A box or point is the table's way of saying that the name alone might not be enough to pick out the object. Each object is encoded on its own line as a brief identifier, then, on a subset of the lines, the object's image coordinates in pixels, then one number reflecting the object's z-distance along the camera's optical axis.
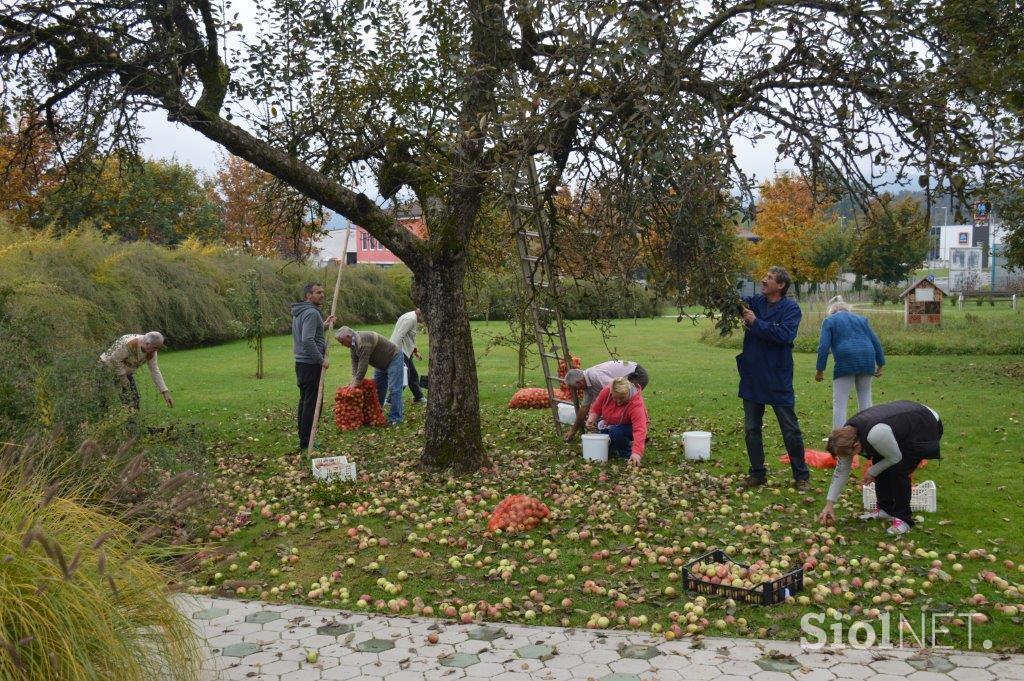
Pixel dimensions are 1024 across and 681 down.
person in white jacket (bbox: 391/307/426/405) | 12.66
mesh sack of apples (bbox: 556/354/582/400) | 12.10
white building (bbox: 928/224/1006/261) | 75.44
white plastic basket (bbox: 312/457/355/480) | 8.16
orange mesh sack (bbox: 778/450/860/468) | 8.66
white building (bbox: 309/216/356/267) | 57.80
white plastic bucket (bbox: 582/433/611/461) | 8.79
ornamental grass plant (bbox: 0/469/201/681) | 3.11
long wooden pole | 9.58
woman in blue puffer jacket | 8.66
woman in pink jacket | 8.54
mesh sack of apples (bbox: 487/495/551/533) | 6.68
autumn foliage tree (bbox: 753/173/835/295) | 38.69
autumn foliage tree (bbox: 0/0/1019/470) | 6.06
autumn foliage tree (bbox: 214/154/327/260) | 37.56
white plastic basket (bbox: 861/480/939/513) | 6.84
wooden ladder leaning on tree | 8.17
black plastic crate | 5.04
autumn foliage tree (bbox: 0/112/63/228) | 23.47
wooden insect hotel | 24.81
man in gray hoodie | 9.77
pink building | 66.99
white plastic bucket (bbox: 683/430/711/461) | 9.00
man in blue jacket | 7.54
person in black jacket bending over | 6.17
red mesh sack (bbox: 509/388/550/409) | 12.91
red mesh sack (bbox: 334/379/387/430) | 11.39
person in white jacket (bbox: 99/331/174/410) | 9.57
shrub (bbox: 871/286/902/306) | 41.22
